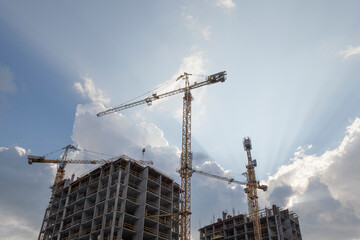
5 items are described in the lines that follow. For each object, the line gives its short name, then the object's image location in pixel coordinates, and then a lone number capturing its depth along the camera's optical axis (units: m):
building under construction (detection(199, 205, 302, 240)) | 93.12
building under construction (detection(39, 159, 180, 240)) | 62.41
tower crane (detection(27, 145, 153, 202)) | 100.56
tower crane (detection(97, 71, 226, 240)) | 70.12
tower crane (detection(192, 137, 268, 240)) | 106.91
